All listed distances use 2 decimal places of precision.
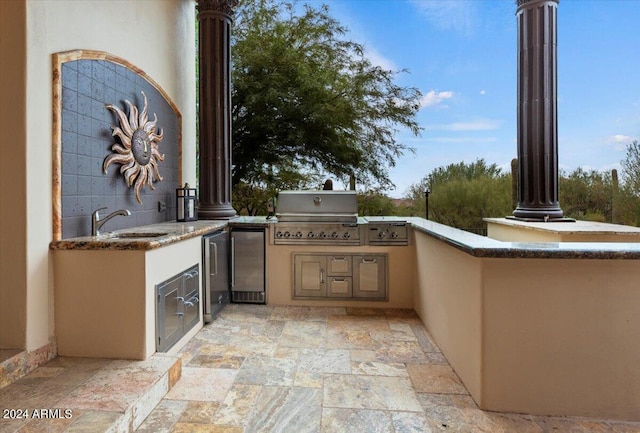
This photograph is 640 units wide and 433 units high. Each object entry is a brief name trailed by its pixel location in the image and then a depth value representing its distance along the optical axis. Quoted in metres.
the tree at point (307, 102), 5.27
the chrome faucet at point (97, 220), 2.54
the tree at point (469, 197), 5.21
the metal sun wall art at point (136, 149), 2.90
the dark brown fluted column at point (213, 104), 4.00
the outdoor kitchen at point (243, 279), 1.84
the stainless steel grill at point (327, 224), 3.84
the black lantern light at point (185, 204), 3.74
